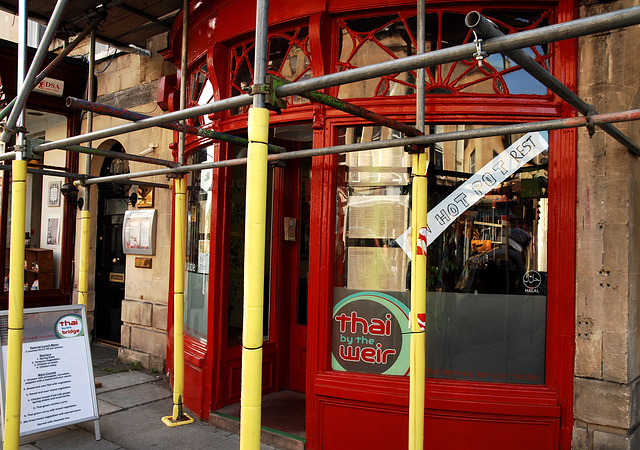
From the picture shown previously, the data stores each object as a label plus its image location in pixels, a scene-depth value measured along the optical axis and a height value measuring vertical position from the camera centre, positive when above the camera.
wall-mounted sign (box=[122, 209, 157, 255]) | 7.49 -0.02
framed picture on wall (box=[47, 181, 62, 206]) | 9.34 +0.65
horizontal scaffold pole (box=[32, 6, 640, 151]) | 1.90 +0.78
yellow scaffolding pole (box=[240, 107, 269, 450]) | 2.48 -0.23
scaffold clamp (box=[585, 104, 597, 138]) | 2.91 +0.69
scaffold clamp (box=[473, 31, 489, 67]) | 2.10 +0.77
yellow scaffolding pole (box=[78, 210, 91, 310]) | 6.13 -0.35
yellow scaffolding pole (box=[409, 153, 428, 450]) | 3.32 -0.51
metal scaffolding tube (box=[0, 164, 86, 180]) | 4.92 +0.58
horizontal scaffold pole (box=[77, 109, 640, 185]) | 2.83 +0.62
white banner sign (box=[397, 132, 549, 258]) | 4.24 +0.48
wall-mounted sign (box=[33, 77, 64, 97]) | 8.68 +2.42
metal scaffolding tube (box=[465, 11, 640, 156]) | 2.03 +0.78
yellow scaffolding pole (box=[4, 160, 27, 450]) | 3.86 -0.77
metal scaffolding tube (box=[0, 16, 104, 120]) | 4.55 +2.02
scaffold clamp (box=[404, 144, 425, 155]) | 3.44 +0.60
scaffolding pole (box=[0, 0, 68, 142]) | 3.54 +1.11
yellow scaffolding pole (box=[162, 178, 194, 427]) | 5.28 -0.71
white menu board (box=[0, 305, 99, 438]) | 4.71 -1.36
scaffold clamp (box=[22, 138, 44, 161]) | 4.13 +0.63
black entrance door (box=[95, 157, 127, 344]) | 8.64 -0.59
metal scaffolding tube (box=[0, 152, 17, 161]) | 4.18 +0.59
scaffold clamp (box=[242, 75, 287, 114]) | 2.49 +0.69
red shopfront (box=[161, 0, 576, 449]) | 4.18 -0.10
